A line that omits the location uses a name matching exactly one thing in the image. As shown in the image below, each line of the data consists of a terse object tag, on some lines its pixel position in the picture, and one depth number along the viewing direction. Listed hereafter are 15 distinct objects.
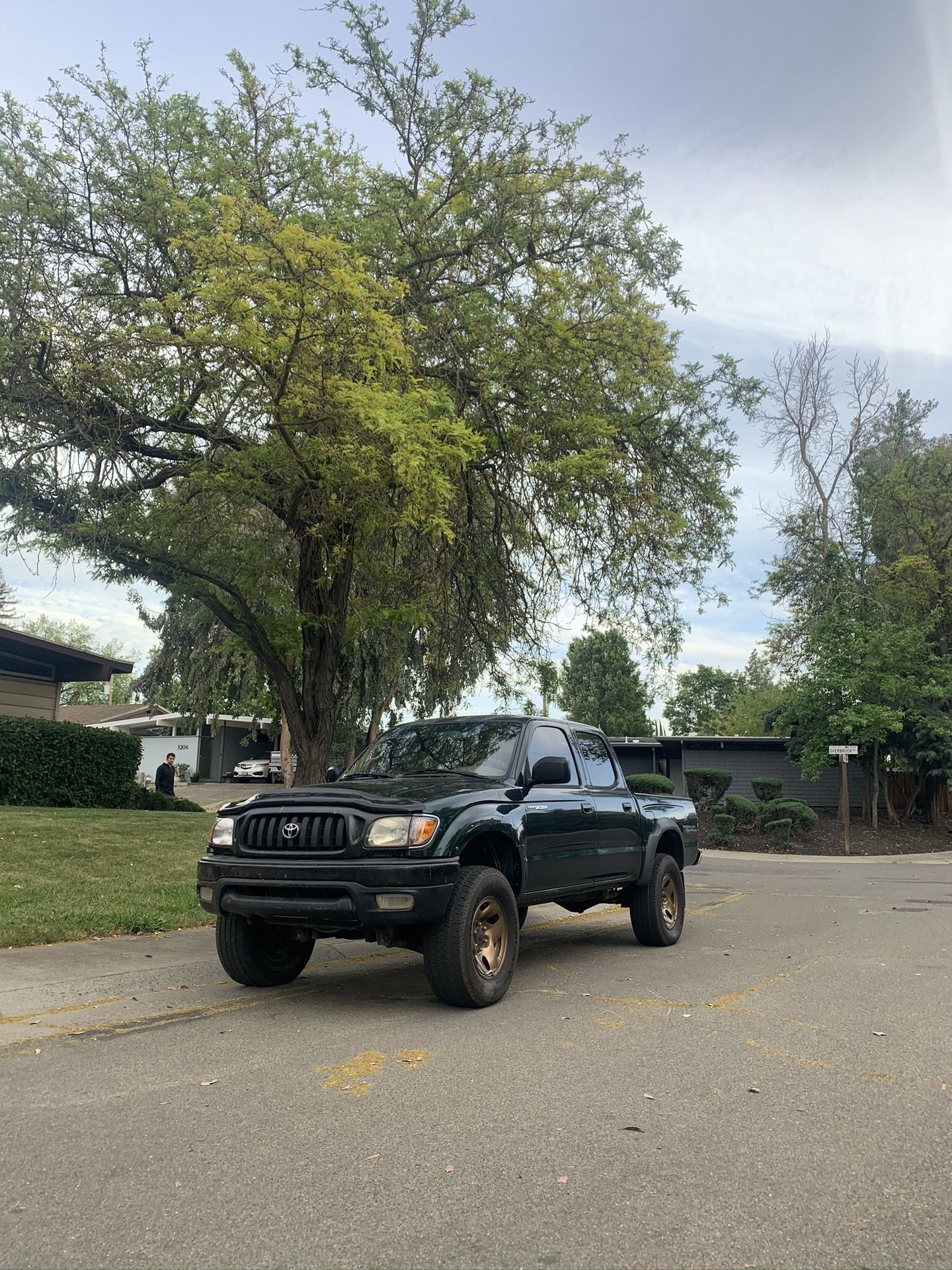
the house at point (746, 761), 36.34
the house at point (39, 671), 21.89
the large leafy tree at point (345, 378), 10.97
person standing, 28.94
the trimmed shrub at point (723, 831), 26.22
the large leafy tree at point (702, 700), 96.06
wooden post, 24.59
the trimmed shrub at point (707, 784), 30.77
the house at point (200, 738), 52.50
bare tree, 35.19
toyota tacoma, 5.88
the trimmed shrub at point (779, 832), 25.86
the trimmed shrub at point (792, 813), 26.55
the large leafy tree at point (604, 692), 67.25
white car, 50.09
